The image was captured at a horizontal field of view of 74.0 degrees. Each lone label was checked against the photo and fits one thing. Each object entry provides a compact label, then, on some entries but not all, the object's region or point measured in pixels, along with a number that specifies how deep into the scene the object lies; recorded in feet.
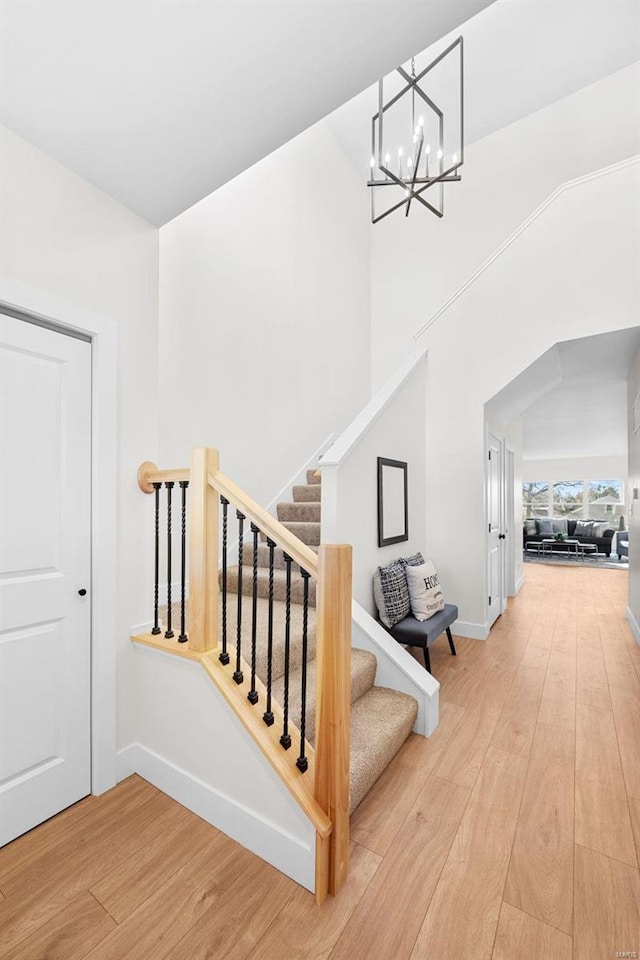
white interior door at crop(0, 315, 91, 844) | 5.49
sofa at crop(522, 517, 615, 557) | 32.89
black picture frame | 11.12
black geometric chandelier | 14.75
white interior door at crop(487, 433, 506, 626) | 14.56
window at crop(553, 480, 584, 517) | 38.93
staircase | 6.22
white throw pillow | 10.89
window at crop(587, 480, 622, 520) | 37.27
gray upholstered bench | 9.96
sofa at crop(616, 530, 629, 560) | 30.42
